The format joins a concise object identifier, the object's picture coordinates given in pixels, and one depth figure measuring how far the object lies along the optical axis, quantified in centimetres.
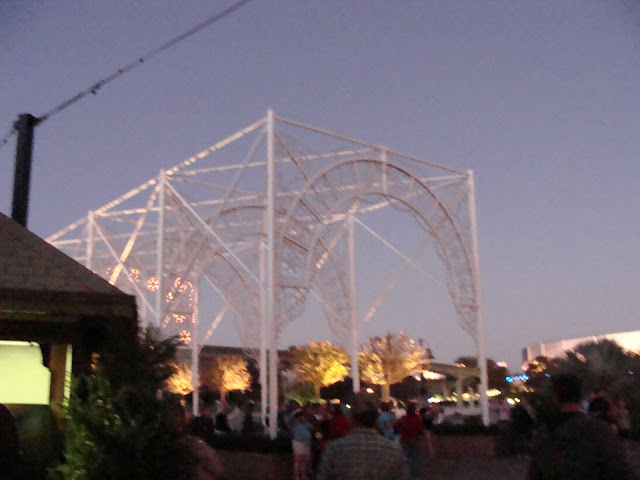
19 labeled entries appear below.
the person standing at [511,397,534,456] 1204
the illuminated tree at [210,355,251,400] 3872
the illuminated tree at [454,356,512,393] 6149
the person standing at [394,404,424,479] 1309
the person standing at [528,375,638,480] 376
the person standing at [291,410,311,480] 1292
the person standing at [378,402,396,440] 1364
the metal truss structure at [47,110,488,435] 1608
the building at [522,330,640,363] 5378
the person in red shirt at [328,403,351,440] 1112
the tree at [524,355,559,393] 5200
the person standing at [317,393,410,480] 416
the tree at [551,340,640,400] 1464
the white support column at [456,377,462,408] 3392
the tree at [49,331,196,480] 690
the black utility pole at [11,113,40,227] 1243
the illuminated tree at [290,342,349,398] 2902
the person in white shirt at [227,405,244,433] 1809
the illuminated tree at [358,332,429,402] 2977
